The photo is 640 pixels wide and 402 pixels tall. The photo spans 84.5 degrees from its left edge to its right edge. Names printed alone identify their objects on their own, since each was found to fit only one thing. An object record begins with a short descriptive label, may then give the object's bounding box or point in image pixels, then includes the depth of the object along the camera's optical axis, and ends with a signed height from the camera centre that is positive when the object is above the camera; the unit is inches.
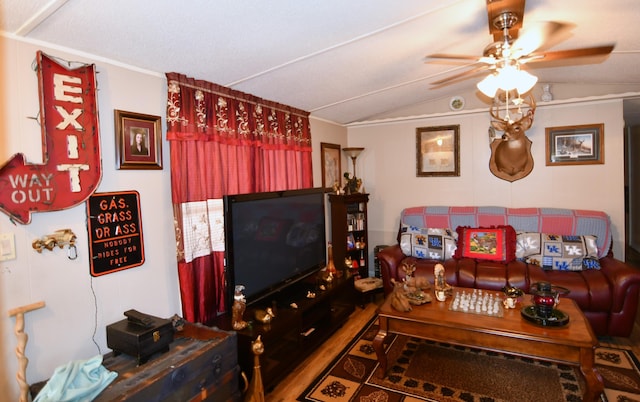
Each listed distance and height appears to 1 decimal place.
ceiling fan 70.5 +31.1
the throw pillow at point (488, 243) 139.9 -23.4
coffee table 79.6 -36.5
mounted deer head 156.6 +12.6
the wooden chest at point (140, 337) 68.5 -27.7
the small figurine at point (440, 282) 110.8 -30.1
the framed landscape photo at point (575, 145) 146.5 +16.3
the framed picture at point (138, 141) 80.0 +13.7
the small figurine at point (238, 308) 87.8 -28.3
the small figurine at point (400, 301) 98.1 -31.8
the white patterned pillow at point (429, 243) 148.5 -23.5
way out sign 63.6 +9.3
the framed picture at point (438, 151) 169.5 +18.2
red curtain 91.1 +8.5
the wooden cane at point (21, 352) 60.5 -25.8
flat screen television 90.3 -13.8
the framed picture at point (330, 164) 164.7 +13.5
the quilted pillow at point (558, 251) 129.2 -25.5
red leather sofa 112.9 -30.5
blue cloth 56.1 -30.6
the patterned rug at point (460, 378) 89.0 -52.5
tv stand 88.4 -38.8
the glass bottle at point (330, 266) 132.4 -28.2
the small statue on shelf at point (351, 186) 168.4 +2.4
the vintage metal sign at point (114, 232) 75.3 -7.3
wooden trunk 61.3 -32.6
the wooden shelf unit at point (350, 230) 160.9 -18.2
